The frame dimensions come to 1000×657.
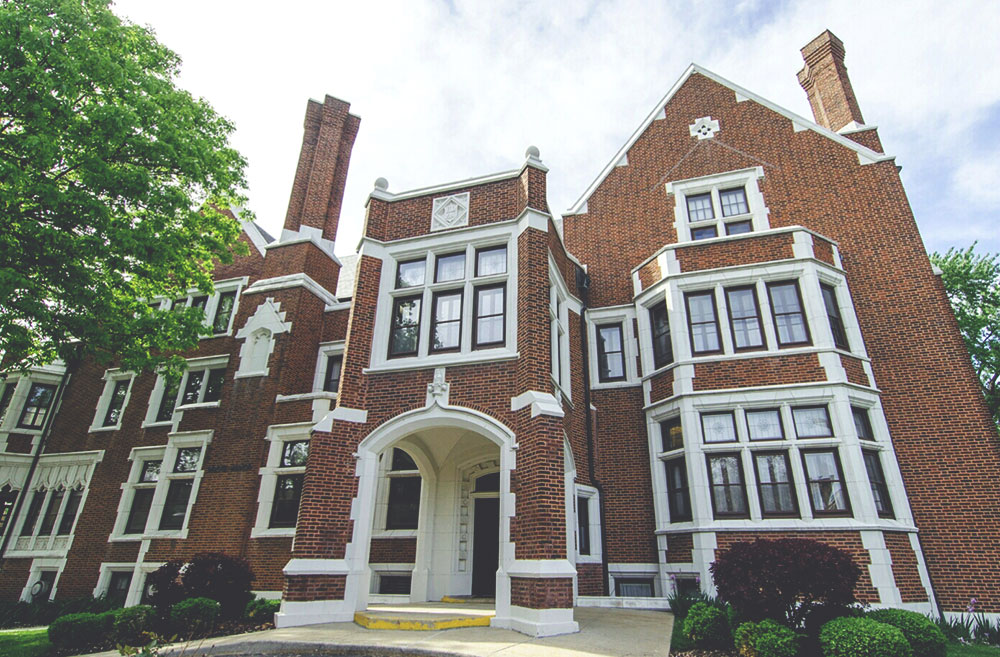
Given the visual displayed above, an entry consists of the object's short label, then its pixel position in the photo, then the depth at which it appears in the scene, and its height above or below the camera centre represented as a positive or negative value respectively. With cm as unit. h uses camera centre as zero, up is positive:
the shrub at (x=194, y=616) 871 -102
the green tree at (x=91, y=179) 923 +635
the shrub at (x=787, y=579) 682 -23
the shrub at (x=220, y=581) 968 -54
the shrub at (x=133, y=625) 845 -115
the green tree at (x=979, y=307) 1958 +884
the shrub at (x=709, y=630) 745 -92
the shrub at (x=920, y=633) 636 -78
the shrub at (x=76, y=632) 891 -131
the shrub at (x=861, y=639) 585 -81
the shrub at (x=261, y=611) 991 -106
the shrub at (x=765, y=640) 638 -91
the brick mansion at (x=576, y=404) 1000 +316
